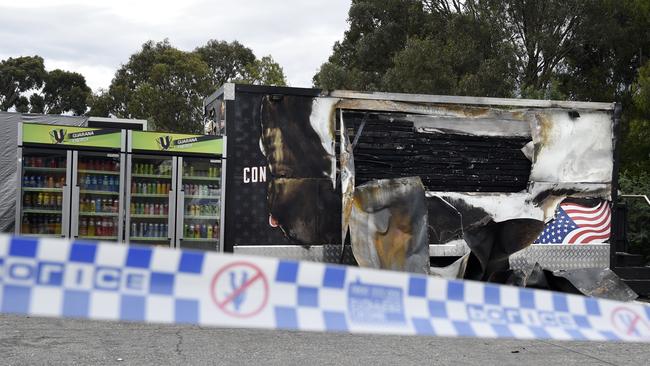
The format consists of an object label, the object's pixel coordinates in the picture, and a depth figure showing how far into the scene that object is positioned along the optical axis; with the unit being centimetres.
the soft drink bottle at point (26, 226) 935
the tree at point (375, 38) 2861
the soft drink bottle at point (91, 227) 951
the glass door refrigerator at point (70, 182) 902
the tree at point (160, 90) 3878
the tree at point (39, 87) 4878
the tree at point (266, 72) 3797
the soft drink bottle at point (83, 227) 948
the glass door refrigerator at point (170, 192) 934
